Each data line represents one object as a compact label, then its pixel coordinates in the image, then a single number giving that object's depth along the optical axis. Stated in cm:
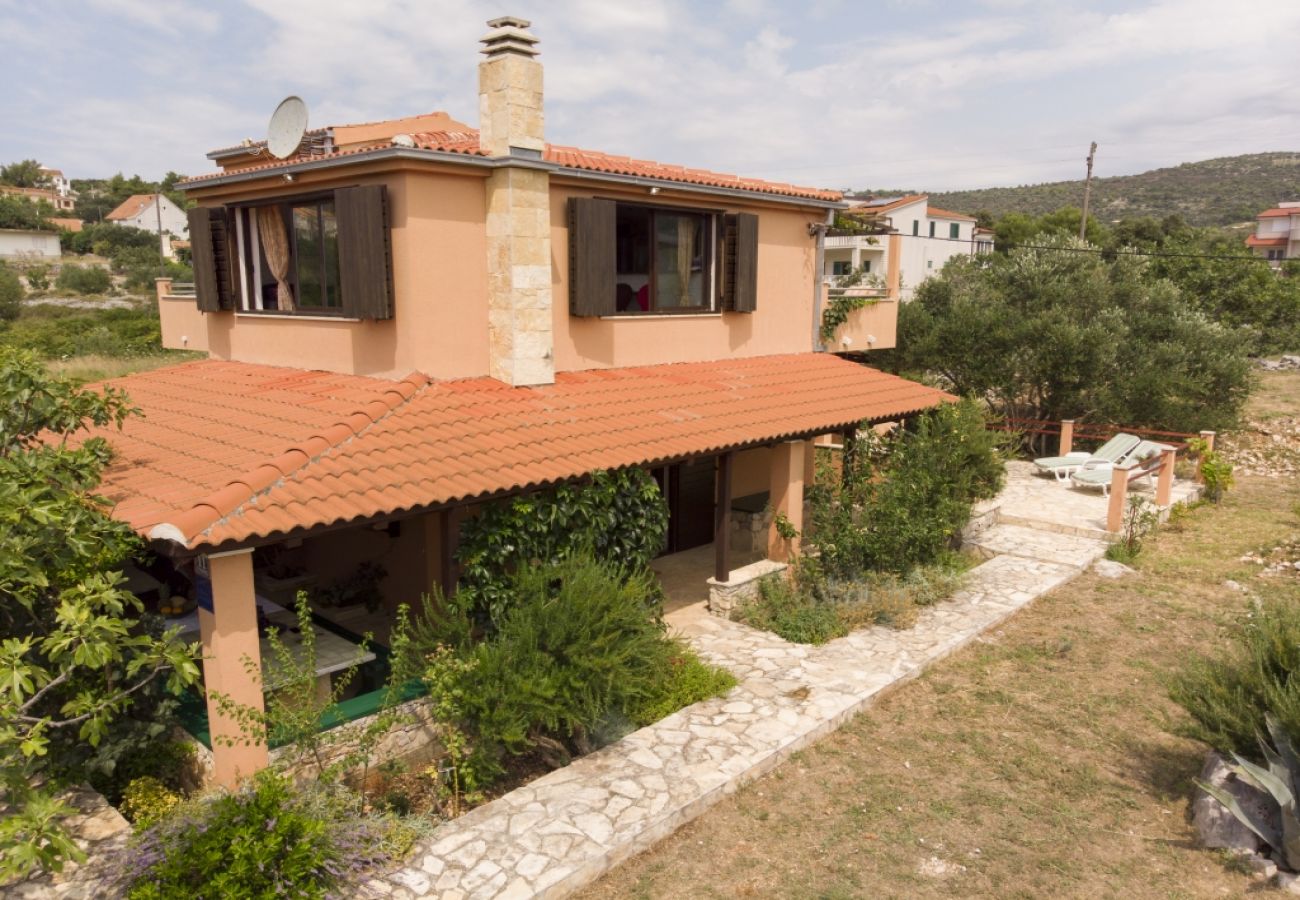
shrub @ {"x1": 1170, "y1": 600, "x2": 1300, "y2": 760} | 721
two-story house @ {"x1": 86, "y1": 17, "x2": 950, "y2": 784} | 752
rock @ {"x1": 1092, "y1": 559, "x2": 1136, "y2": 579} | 1410
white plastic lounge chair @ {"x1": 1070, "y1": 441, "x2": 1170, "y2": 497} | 1830
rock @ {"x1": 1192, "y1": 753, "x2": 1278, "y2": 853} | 677
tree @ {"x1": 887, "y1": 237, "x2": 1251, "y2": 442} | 2244
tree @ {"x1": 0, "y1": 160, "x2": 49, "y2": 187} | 12800
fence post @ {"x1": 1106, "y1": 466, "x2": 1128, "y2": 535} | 1581
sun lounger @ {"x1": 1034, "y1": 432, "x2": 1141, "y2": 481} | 1994
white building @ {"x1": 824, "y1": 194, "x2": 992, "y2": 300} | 4824
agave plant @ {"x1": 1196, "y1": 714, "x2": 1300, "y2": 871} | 636
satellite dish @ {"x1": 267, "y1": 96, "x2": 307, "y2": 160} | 1098
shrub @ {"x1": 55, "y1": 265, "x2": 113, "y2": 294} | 5841
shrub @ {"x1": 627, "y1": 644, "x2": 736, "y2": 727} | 881
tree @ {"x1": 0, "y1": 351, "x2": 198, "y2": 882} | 523
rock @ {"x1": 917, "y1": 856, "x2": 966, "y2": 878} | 661
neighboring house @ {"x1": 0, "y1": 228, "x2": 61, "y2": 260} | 7538
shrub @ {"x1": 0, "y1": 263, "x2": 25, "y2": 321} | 4856
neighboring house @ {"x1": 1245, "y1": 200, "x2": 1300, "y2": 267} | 7325
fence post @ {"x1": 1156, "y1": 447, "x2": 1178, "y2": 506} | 1723
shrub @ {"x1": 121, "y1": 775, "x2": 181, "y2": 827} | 667
